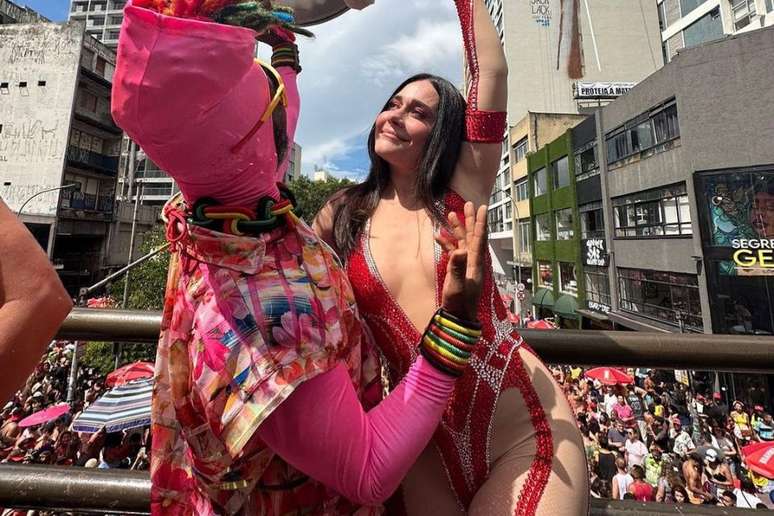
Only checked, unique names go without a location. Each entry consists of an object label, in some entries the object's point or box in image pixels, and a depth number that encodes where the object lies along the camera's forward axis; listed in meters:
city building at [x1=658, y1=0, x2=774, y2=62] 19.09
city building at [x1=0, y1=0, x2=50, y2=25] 26.14
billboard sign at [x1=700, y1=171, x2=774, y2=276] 12.57
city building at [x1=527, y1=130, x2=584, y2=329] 23.22
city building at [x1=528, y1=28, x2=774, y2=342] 12.98
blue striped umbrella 5.84
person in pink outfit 0.71
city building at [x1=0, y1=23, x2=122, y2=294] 22.55
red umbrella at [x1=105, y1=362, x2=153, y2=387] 8.18
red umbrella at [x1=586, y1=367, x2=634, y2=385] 9.48
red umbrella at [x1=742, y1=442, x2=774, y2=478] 5.05
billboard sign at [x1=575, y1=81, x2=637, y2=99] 29.14
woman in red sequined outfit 1.09
